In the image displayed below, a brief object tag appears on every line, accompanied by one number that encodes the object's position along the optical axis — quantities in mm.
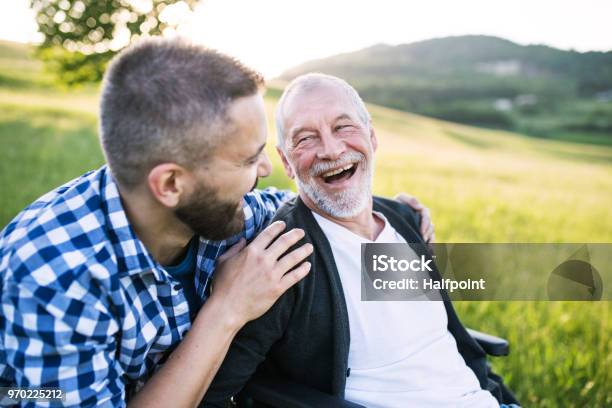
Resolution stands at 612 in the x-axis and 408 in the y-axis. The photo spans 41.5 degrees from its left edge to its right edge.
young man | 898
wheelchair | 1026
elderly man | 1088
